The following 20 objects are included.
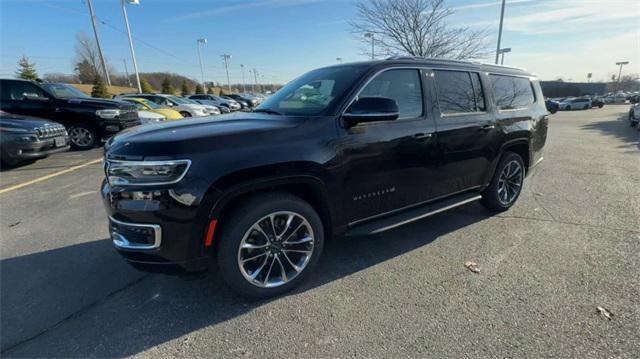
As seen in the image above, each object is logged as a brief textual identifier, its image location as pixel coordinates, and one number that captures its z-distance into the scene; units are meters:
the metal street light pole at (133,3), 26.45
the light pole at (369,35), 18.13
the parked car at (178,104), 16.30
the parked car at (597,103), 44.72
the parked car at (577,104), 43.41
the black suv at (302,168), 2.28
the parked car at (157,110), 12.30
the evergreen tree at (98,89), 29.38
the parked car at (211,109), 18.39
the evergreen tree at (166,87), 43.91
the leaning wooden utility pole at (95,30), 24.72
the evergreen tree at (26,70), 44.71
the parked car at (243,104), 31.16
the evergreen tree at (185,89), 47.64
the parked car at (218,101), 25.26
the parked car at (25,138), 6.81
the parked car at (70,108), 9.04
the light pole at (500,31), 21.64
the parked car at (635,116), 15.67
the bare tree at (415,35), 17.27
